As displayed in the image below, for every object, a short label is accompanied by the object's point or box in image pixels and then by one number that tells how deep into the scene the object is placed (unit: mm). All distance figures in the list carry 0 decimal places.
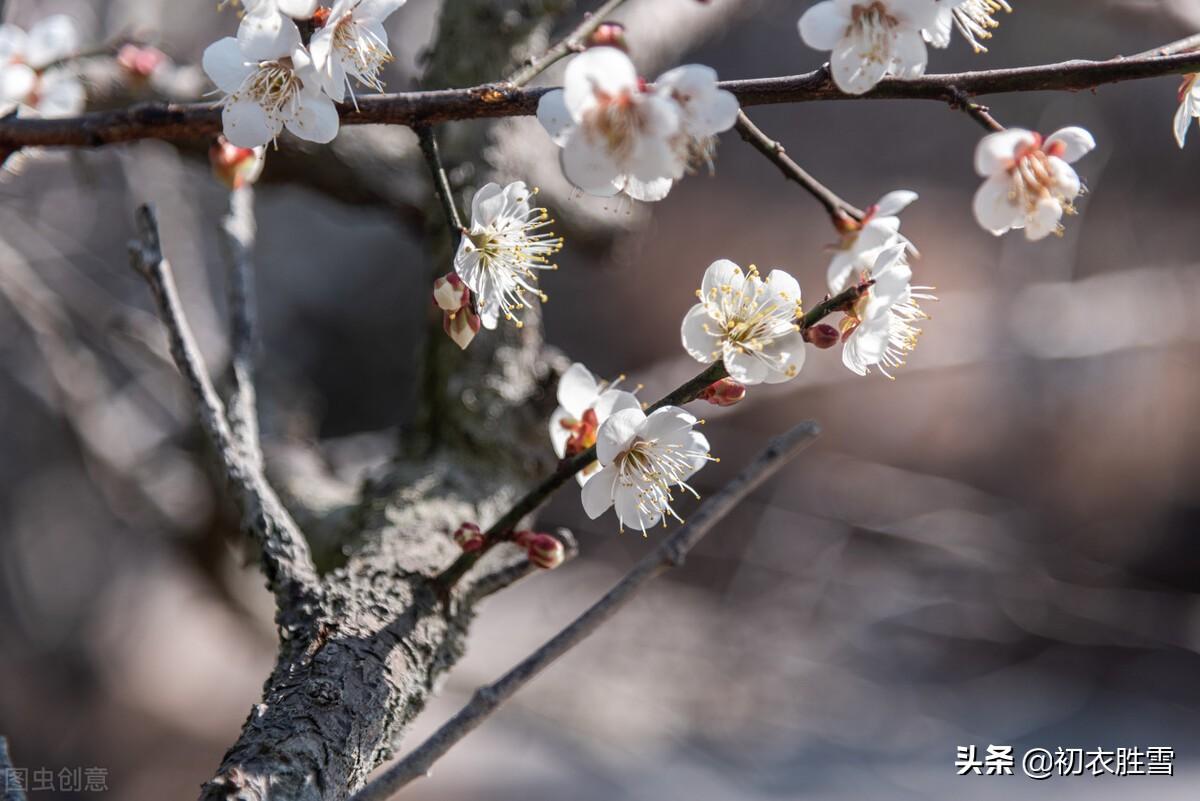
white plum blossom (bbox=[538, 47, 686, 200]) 547
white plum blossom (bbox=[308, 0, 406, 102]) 573
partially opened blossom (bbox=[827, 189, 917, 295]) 572
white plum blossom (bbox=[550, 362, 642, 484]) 612
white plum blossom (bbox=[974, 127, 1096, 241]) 588
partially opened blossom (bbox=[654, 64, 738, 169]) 547
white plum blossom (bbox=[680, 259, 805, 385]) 577
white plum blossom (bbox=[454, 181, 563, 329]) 590
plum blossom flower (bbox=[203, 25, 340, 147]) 577
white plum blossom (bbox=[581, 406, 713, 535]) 585
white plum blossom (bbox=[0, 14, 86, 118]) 705
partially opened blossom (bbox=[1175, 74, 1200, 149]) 591
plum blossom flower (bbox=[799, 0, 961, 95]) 562
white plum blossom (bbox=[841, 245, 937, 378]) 572
